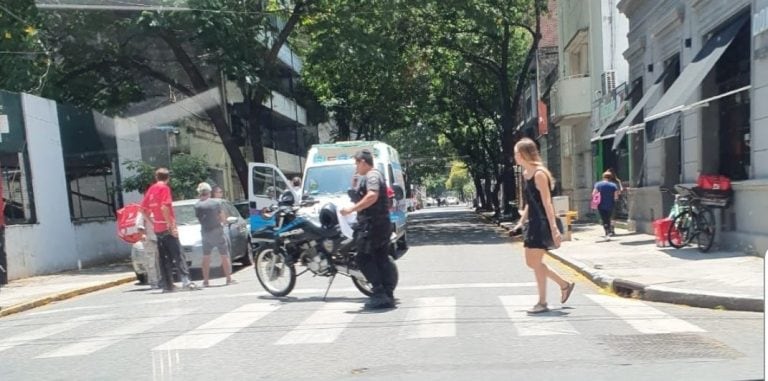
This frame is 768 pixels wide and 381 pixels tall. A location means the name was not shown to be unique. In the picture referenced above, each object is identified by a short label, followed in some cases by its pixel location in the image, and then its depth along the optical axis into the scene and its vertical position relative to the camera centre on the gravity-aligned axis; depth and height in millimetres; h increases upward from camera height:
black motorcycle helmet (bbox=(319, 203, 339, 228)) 8641 -779
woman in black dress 7289 -794
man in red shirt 10328 -963
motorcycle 8586 -1208
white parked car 12281 -1505
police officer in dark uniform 8055 -1000
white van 15325 -526
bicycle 11961 -1609
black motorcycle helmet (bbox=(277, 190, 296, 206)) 9305 -580
